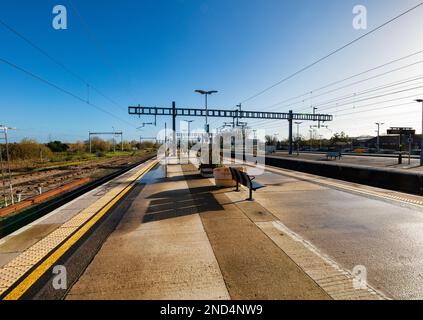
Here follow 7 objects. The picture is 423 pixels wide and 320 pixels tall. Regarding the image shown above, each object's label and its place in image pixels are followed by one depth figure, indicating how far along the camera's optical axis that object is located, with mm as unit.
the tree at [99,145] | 77669
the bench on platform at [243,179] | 7847
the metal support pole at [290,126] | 48238
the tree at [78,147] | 67525
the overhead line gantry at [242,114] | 49788
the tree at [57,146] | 59538
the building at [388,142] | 65356
